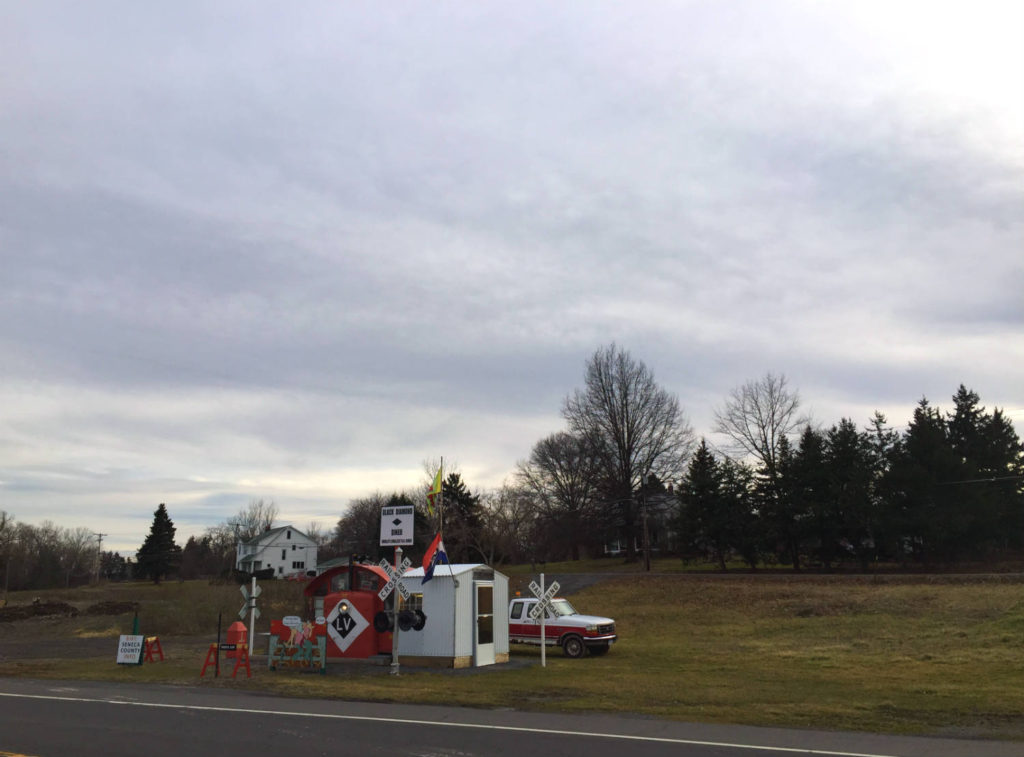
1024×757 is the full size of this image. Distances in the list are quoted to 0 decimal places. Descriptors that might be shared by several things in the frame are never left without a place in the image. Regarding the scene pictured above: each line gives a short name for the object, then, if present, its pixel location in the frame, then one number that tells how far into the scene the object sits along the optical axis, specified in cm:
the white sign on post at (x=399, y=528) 2025
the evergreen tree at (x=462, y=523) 7081
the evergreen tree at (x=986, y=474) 4659
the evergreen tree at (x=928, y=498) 4591
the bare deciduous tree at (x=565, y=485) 7244
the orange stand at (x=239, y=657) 1894
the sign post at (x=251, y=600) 2069
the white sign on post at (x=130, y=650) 2223
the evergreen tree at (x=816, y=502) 4806
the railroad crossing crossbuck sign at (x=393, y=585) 1969
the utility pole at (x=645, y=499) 5628
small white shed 2073
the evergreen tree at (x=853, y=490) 4744
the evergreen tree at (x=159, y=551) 10381
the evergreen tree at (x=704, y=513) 5197
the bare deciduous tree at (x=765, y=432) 6288
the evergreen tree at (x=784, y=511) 4925
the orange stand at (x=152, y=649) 2330
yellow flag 2117
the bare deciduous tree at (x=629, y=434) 6562
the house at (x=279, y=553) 10438
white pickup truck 2417
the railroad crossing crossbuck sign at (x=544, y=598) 2153
